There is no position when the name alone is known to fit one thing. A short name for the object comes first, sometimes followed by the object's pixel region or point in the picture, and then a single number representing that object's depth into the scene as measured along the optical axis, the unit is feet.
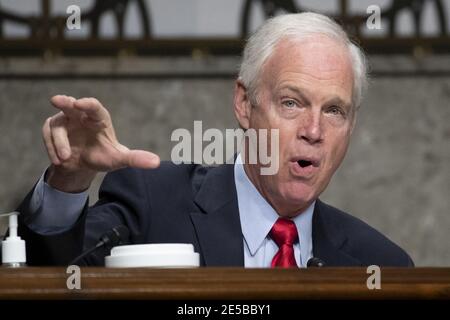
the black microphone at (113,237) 14.67
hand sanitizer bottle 14.20
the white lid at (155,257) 13.69
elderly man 17.76
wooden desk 12.11
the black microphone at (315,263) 14.70
